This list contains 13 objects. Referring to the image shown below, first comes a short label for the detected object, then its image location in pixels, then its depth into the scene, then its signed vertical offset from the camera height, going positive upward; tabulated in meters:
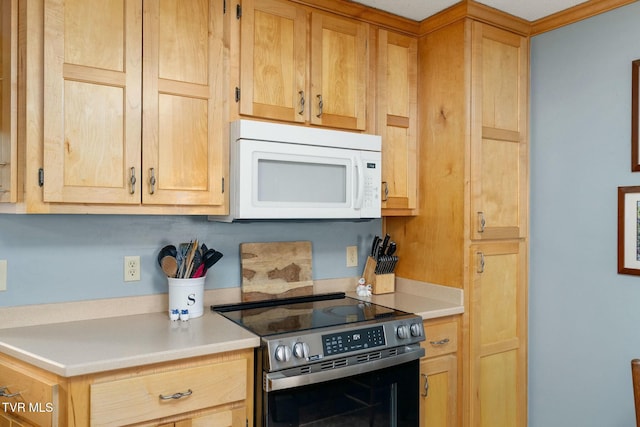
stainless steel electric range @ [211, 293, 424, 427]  1.73 -0.59
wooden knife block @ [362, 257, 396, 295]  2.62 -0.38
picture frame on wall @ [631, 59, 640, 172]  2.10 +0.43
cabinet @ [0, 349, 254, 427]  1.45 -0.60
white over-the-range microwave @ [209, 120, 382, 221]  1.96 +0.17
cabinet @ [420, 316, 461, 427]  2.24 -0.78
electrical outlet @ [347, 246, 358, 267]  2.71 -0.25
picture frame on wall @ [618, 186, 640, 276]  2.10 -0.08
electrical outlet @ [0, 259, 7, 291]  1.82 -0.25
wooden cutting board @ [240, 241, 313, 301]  2.32 -0.29
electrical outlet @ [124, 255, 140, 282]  2.05 -0.25
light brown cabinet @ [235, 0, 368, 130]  2.07 +0.67
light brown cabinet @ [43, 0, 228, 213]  1.68 +0.41
